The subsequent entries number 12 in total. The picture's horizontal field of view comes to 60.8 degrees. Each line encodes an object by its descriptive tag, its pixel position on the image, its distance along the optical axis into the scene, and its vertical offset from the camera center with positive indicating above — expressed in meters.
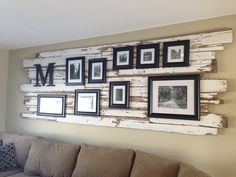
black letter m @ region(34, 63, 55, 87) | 2.94 +0.27
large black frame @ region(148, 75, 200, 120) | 2.02 -0.03
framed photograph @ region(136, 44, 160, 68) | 2.25 +0.44
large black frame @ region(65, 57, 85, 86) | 2.69 +0.31
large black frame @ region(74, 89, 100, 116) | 2.57 -0.11
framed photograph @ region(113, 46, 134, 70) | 2.38 +0.44
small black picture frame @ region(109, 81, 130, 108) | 2.39 +0.01
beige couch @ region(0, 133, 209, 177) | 1.86 -0.72
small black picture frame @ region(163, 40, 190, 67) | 2.09 +0.46
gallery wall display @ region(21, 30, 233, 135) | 1.99 +0.11
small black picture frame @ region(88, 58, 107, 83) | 2.54 +0.32
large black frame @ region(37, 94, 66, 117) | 2.82 -0.15
